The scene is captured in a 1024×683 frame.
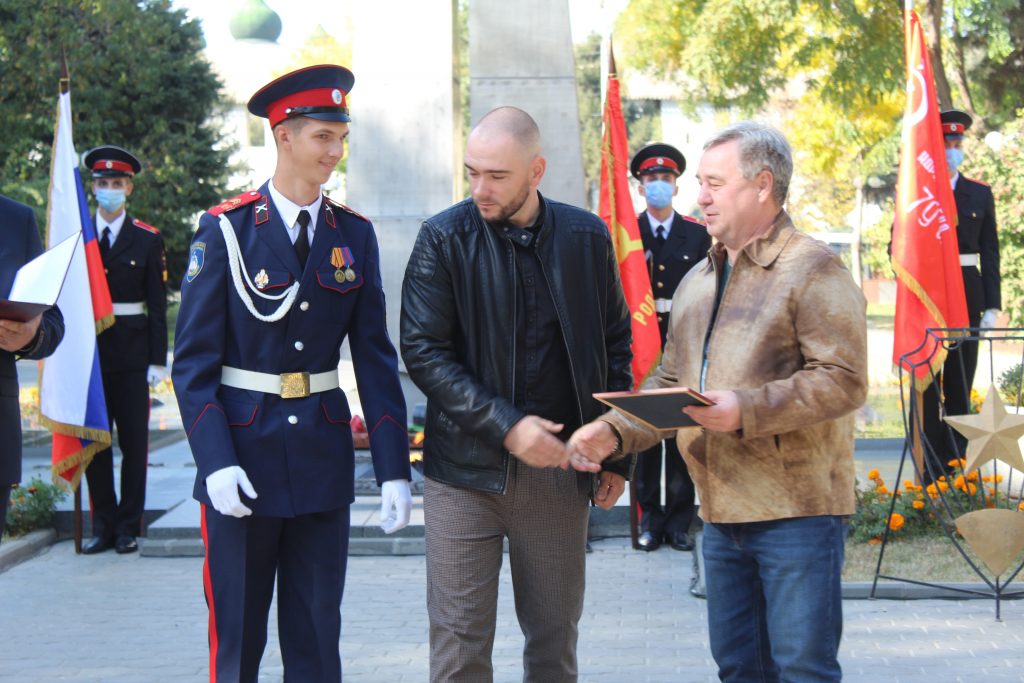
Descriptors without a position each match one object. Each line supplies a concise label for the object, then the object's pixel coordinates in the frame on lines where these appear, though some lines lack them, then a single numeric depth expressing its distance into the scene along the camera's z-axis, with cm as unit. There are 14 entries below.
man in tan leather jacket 303
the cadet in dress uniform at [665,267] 695
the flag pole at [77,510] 692
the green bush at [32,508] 744
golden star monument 525
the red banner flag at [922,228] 702
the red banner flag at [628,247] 681
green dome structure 4572
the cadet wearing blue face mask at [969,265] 793
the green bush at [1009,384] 1017
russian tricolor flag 676
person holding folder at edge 365
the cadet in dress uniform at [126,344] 721
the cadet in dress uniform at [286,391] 363
